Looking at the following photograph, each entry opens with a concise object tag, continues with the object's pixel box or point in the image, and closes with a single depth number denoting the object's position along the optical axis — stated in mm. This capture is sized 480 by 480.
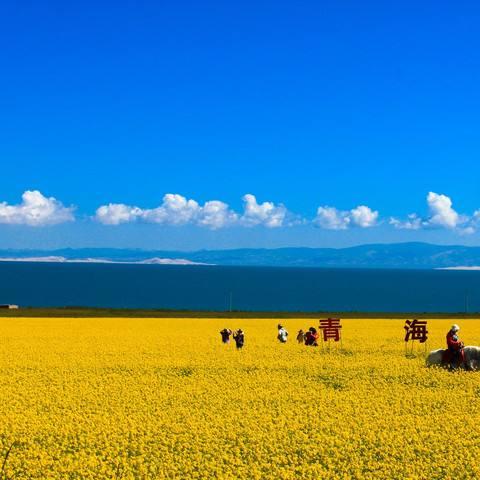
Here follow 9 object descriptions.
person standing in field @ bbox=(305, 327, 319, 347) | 40872
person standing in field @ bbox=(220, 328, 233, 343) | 42188
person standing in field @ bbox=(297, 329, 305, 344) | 42188
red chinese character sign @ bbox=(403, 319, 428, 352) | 36422
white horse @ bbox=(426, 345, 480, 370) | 30391
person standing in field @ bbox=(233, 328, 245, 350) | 38844
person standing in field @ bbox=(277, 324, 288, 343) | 43194
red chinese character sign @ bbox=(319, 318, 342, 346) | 38875
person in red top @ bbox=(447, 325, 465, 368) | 30516
